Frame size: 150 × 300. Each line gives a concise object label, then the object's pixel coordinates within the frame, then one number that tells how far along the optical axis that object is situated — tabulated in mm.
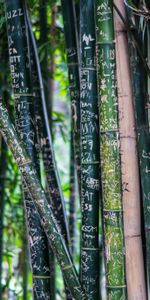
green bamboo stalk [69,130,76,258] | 2830
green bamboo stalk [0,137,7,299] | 2587
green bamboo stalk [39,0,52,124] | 2331
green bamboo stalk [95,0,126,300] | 1328
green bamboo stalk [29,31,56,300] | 1812
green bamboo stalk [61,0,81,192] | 1728
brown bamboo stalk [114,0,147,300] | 1378
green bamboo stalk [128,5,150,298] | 1380
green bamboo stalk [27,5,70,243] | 1812
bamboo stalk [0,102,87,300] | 1374
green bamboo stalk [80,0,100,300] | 1430
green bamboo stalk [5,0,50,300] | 1530
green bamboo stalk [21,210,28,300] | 2712
